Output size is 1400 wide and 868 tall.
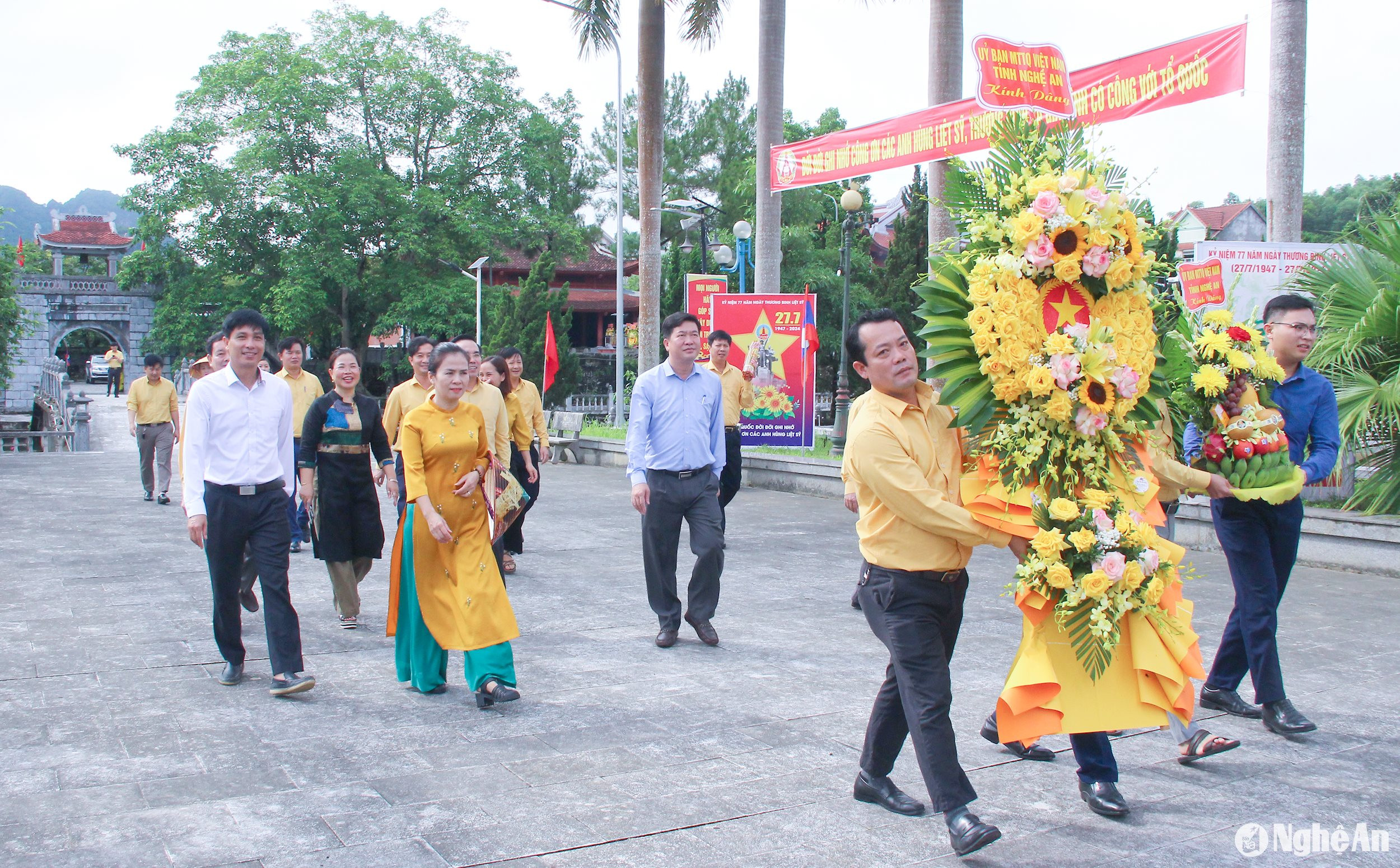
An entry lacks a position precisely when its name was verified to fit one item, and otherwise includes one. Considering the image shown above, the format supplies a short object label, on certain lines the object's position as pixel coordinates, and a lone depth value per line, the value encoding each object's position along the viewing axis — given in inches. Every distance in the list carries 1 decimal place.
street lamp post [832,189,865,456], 631.2
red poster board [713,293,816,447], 575.2
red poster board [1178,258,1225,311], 358.6
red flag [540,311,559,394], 899.2
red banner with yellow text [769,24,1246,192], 360.8
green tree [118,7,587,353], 1375.5
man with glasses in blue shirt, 180.4
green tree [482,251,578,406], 1159.6
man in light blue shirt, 245.0
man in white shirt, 206.8
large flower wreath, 133.5
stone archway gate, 1913.1
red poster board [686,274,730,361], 615.8
